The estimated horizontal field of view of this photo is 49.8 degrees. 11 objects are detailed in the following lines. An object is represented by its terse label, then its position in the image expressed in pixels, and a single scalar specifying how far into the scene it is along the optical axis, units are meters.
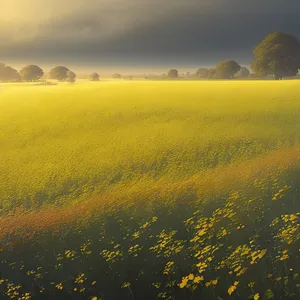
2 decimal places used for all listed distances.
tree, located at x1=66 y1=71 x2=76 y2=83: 171.19
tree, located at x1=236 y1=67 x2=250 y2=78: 188.62
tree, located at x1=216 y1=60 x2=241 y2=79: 132.38
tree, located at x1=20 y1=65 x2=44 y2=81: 156.19
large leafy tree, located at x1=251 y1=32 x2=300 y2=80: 88.19
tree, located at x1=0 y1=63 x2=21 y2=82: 163.75
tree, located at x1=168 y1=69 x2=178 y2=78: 184.88
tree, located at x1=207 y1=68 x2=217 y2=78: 149.80
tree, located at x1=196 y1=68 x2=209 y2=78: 180.12
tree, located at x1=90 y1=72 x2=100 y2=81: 181.50
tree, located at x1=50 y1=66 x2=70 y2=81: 171.75
